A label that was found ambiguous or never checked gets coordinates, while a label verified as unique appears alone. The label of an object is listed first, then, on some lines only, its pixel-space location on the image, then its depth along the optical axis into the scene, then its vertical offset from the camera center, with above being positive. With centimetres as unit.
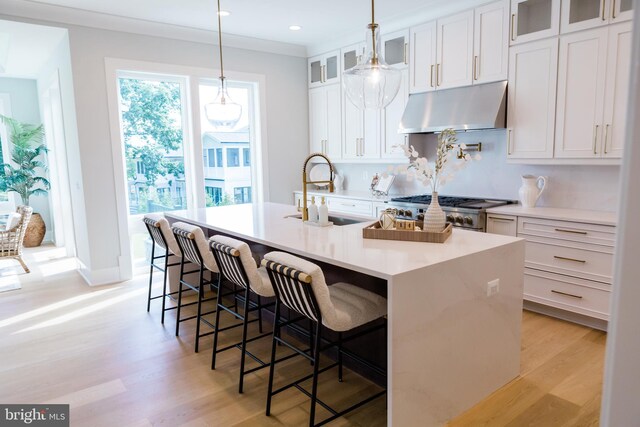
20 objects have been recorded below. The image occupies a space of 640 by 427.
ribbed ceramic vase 251 -36
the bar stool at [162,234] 338 -59
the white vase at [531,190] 385 -32
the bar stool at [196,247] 293 -61
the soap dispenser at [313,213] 308 -39
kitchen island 193 -76
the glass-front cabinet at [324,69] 555 +121
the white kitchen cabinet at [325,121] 568 +52
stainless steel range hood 384 +45
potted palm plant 629 -6
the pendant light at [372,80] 255 +47
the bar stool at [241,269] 239 -64
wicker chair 505 -86
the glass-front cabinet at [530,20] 356 +115
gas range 379 -49
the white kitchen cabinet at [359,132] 518 +32
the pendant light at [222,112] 348 +40
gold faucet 310 -37
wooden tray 242 -45
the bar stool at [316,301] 193 -73
